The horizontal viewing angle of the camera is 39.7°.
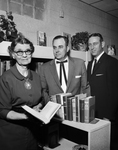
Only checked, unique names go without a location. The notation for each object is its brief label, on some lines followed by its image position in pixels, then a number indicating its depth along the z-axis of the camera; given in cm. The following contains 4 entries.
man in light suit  204
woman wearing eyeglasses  140
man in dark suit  218
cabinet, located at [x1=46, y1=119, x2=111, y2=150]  141
